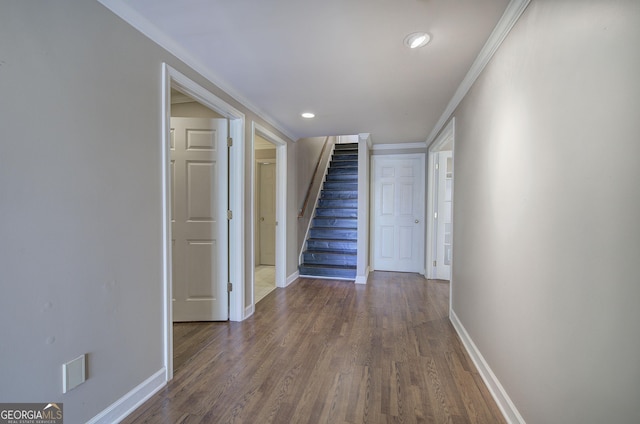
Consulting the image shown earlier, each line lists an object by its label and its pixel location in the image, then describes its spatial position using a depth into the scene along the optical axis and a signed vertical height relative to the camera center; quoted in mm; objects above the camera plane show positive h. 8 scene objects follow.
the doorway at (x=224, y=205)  2688 -1
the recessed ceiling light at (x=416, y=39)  1660 +1045
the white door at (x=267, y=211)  5531 -119
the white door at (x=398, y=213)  4742 -116
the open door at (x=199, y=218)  2676 -135
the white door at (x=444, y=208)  4199 -21
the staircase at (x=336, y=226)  4586 -403
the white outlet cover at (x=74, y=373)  1235 -792
